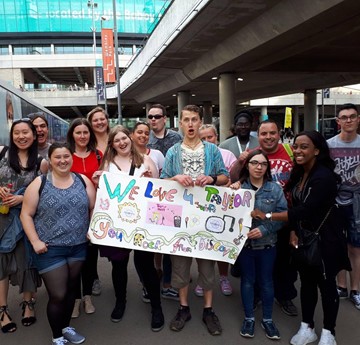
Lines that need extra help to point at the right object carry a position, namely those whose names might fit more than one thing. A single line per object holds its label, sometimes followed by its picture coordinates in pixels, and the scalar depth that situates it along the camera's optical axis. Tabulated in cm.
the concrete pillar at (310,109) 2798
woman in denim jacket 322
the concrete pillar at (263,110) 4522
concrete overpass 901
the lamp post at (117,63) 1891
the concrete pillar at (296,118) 4878
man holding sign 328
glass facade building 6081
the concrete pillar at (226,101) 1625
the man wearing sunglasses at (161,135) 449
